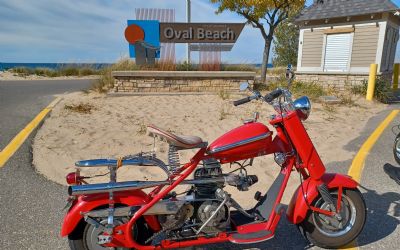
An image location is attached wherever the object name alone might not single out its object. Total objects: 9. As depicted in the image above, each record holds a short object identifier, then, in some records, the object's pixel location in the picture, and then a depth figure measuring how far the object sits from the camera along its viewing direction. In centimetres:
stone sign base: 1051
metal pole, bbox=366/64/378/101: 1098
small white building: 1269
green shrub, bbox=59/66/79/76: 2159
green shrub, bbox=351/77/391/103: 1125
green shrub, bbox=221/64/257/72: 1278
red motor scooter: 239
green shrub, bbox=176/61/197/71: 1219
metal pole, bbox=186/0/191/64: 1505
